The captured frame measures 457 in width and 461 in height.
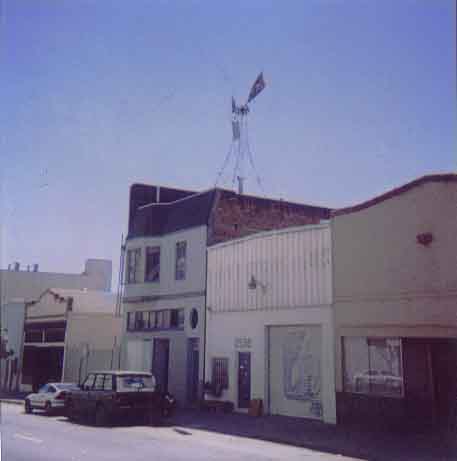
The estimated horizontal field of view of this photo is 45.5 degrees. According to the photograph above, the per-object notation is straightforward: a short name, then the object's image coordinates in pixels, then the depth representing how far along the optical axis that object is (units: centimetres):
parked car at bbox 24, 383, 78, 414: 2091
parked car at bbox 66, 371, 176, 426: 1720
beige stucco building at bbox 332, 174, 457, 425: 1534
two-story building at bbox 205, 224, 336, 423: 1908
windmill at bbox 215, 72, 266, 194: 2300
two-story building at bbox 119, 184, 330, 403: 2497
